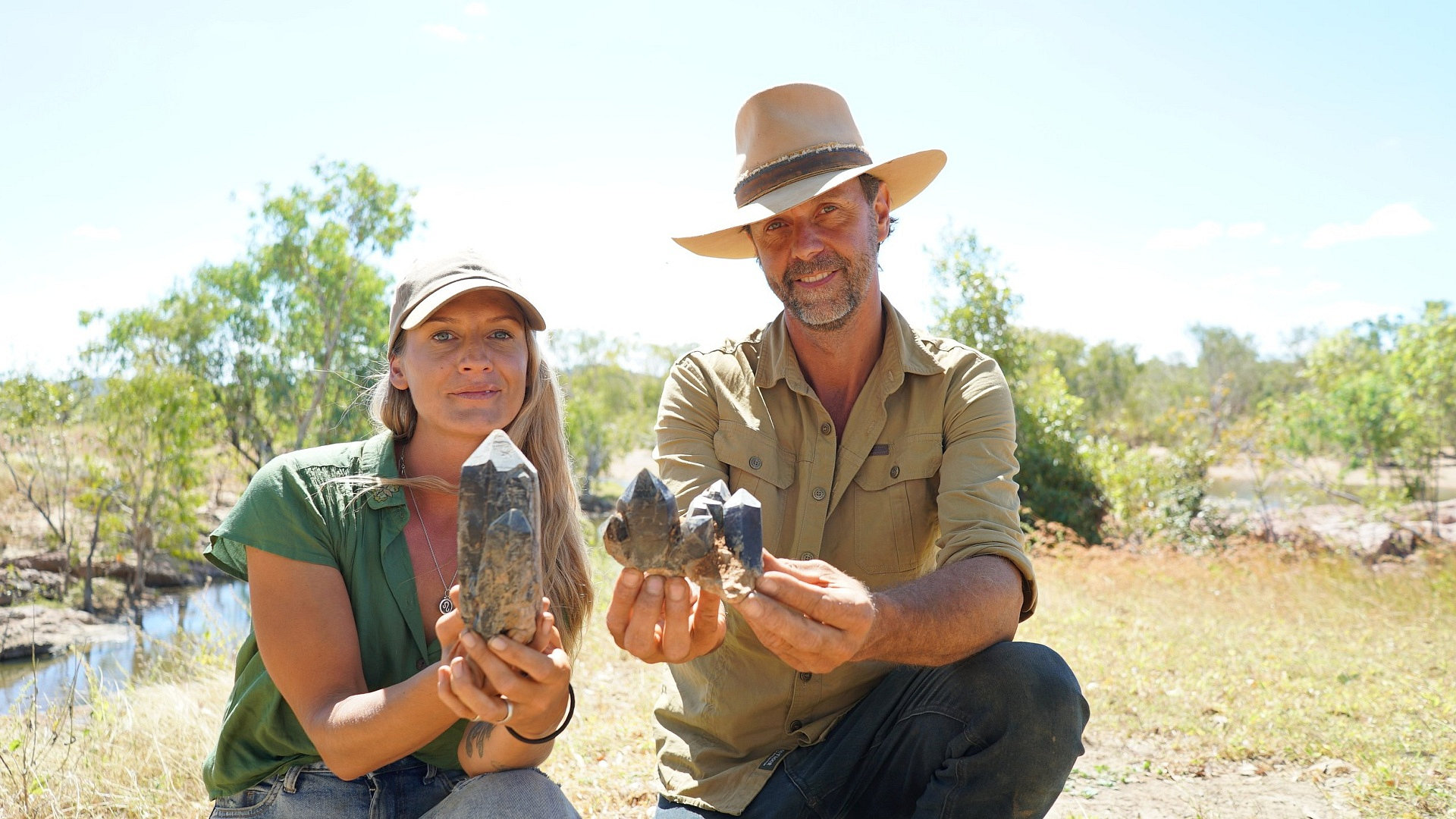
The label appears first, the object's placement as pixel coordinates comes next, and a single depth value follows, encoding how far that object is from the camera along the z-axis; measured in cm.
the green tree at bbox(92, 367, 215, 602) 1577
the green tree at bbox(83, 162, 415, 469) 1830
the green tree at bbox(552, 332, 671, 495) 2939
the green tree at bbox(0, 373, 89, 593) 1495
